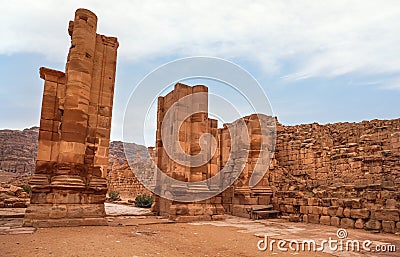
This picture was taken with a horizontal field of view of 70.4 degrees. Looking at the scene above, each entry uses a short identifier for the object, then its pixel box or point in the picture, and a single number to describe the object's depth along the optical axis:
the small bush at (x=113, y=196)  21.56
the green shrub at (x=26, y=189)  18.45
